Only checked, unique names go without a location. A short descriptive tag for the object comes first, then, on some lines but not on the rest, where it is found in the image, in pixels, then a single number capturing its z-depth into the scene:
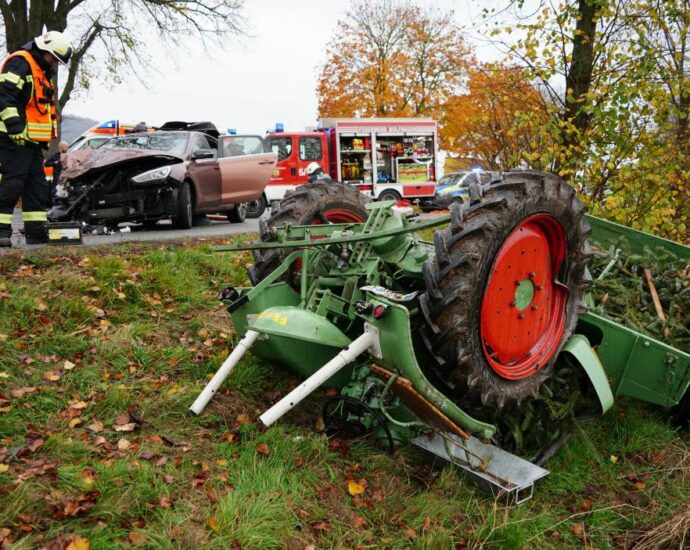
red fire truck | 20.52
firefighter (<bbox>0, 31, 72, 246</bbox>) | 6.45
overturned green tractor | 3.25
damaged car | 9.09
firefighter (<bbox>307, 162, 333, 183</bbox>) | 10.27
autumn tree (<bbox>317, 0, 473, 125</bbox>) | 28.22
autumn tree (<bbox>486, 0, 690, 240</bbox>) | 6.50
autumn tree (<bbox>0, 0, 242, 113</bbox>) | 17.80
